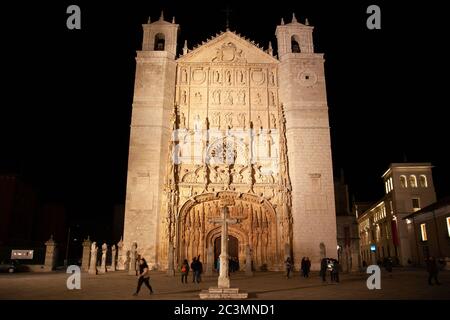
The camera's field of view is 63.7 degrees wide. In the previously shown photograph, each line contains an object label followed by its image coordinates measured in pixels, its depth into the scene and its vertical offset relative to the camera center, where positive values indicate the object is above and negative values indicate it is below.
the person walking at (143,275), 11.02 -0.60
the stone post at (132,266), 20.16 -0.60
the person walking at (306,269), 18.93 -0.73
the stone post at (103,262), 22.93 -0.44
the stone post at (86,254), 25.25 +0.07
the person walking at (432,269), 14.13 -0.56
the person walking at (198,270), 15.64 -0.64
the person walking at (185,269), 15.53 -0.59
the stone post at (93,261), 21.55 -0.35
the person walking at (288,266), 18.35 -0.57
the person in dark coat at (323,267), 16.00 -0.54
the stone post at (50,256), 26.75 -0.07
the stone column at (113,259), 23.63 -0.29
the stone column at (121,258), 23.97 -0.20
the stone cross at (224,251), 11.14 +0.12
